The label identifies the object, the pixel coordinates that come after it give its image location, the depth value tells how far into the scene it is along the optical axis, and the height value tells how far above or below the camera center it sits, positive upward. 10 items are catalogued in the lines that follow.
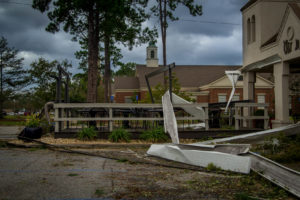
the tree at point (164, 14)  23.28 +7.29
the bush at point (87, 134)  10.36 -0.73
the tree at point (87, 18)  17.58 +5.48
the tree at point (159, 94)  26.37 +1.47
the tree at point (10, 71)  38.12 +4.98
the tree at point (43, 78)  35.12 +3.89
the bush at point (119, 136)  10.34 -0.80
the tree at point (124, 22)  16.90 +5.45
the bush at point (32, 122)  10.95 -0.35
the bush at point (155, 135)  10.44 -0.79
